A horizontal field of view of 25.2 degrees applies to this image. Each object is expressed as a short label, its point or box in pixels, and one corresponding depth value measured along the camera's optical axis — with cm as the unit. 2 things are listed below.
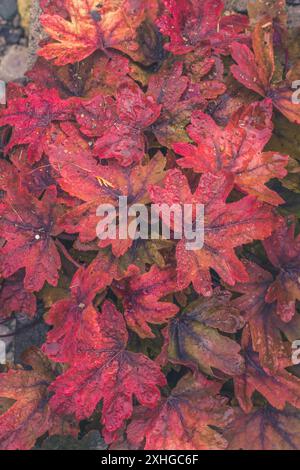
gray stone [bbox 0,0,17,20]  84
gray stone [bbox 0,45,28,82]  82
